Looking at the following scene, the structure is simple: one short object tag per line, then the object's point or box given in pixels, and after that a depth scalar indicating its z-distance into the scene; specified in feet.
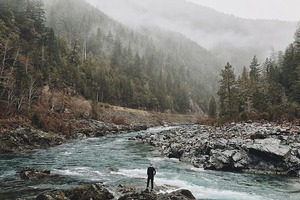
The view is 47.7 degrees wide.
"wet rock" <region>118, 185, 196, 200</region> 75.42
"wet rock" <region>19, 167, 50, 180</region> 100.41
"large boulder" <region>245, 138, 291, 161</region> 118.52
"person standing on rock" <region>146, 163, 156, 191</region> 85.85
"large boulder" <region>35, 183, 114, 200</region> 75.83
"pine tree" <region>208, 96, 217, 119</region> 367.95
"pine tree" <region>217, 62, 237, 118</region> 284.82
